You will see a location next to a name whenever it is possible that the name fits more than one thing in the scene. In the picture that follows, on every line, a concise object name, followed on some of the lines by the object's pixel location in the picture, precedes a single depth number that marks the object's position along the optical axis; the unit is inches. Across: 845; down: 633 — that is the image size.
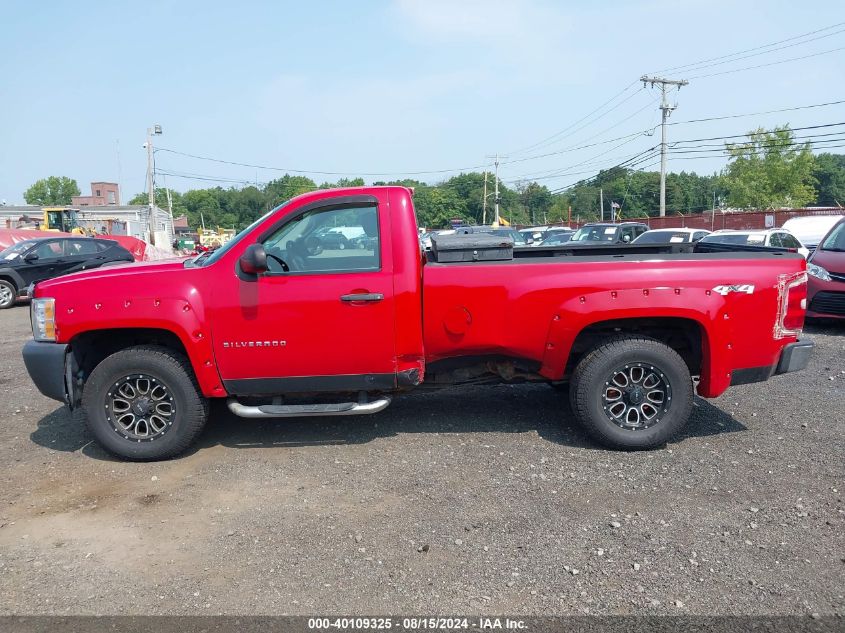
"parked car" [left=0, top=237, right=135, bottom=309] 565.9
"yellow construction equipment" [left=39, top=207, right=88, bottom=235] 1545.3
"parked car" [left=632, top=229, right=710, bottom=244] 768.3
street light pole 1775.3
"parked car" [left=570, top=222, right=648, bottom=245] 930.7
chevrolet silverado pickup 181.5
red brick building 4698.8
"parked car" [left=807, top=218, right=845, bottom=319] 347.6
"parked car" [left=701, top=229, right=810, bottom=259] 559.8
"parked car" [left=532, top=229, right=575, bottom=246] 1046.4
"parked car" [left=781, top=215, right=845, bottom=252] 698.8
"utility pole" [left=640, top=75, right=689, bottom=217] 1551.4
